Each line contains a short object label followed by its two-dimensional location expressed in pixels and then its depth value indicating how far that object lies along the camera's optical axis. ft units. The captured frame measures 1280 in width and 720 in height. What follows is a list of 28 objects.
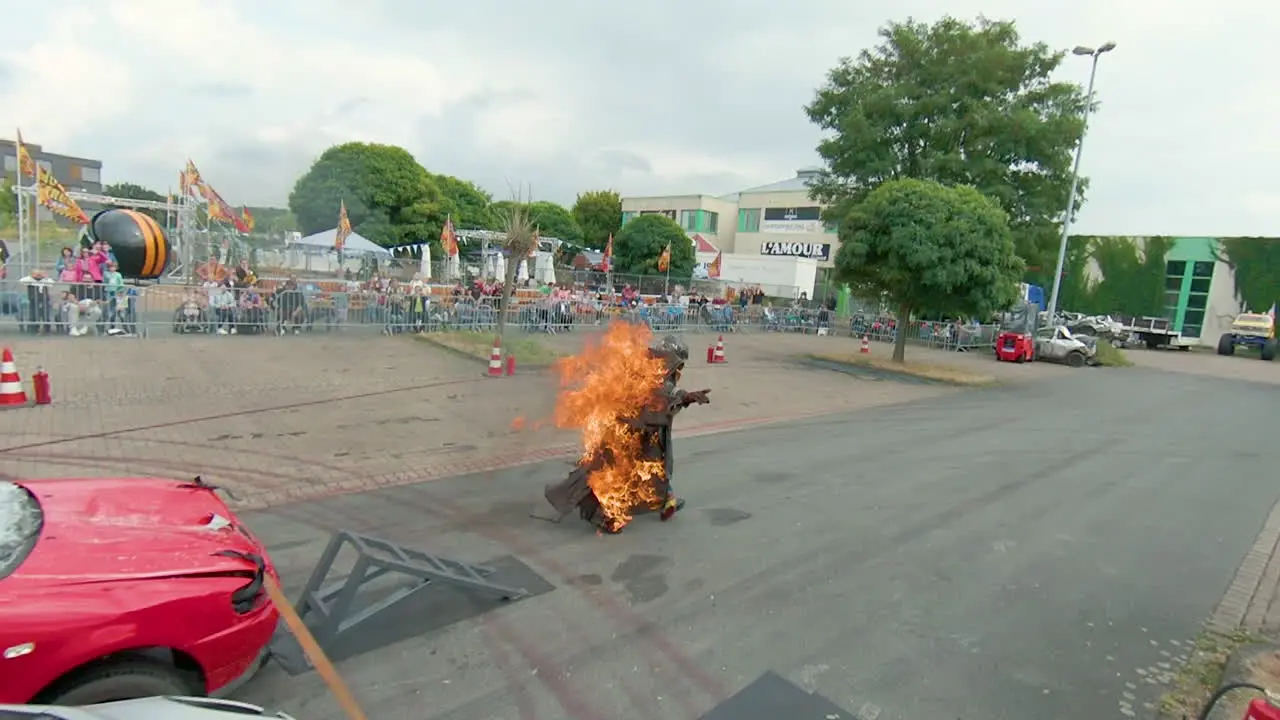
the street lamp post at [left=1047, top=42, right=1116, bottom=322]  77.30
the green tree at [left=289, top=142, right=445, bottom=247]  142.20
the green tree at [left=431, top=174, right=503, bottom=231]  172.04
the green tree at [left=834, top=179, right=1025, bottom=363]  55.47
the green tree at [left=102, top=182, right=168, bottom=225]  234.79
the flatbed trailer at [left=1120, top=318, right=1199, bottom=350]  117.91
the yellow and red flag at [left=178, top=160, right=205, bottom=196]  61.93
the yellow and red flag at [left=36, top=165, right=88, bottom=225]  52.01
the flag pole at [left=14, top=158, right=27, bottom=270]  56.44
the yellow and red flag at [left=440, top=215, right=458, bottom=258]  82.07
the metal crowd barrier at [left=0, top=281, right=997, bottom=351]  42.55
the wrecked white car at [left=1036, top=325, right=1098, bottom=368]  80.12
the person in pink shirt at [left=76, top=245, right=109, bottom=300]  42.93
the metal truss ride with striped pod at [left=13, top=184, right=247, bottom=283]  61.77
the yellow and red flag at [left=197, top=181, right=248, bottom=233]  61.93
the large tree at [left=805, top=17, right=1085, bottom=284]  86.28
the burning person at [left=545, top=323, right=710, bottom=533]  19.19
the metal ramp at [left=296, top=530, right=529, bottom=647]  12.49
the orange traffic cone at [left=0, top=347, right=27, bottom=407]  27.22
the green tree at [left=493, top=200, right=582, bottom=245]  167.12
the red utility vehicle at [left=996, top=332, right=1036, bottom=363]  79.56
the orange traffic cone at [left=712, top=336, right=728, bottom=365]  56.77
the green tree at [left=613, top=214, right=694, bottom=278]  151.33
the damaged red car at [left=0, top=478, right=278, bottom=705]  8.25
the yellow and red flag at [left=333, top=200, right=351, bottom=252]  73.00
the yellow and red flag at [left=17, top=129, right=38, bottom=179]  52.37
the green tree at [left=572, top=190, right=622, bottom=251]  197.16
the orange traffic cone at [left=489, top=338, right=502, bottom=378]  42.34
